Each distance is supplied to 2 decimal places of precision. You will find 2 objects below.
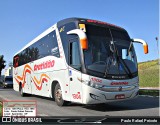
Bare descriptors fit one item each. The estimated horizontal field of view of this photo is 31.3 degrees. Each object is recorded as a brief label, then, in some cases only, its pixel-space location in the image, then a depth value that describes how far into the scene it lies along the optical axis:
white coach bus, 9.60
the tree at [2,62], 87.38
